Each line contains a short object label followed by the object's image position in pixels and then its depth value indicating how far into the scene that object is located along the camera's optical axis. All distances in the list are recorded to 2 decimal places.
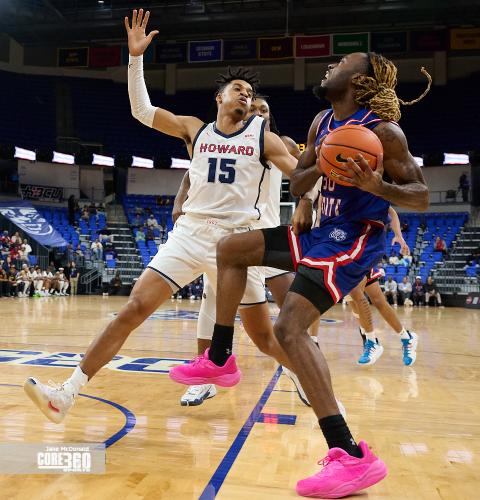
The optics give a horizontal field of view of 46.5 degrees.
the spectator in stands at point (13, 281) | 18.53
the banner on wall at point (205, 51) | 24.92
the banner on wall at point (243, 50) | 24.80
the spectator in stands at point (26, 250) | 20.31
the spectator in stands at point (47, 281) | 19.84
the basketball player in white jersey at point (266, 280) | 3.69
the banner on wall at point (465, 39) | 23.66
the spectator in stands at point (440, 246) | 21.70
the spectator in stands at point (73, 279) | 21.55
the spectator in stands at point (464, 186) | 24.21
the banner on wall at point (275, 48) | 24.27
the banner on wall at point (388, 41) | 23.66
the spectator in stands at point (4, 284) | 18.23
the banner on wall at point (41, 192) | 26.38
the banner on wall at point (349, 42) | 23.45
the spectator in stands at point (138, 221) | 25.90
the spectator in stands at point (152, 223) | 25.34
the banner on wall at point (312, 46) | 23.75
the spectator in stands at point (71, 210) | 25.73
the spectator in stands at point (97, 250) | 23.05
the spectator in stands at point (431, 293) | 19.16
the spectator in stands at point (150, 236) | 24.61
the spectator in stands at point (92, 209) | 26.56
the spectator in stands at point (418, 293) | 19.27
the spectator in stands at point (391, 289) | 19.17
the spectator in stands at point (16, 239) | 20.91
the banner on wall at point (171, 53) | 25.39
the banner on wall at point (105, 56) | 26.19
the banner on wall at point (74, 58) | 26.69
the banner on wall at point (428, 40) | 23.81
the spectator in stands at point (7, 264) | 19.47
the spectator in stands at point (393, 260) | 21.12
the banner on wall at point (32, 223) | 22.78
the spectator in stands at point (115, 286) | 21.83
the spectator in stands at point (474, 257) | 20.17
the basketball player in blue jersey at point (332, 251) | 2.31
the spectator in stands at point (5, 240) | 21.02
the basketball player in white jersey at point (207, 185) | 3.27
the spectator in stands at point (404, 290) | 19.23
